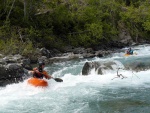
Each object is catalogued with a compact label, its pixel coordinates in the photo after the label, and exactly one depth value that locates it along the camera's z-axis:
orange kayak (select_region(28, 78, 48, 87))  11.03
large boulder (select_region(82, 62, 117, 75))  14.29
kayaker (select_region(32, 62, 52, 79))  11.41
